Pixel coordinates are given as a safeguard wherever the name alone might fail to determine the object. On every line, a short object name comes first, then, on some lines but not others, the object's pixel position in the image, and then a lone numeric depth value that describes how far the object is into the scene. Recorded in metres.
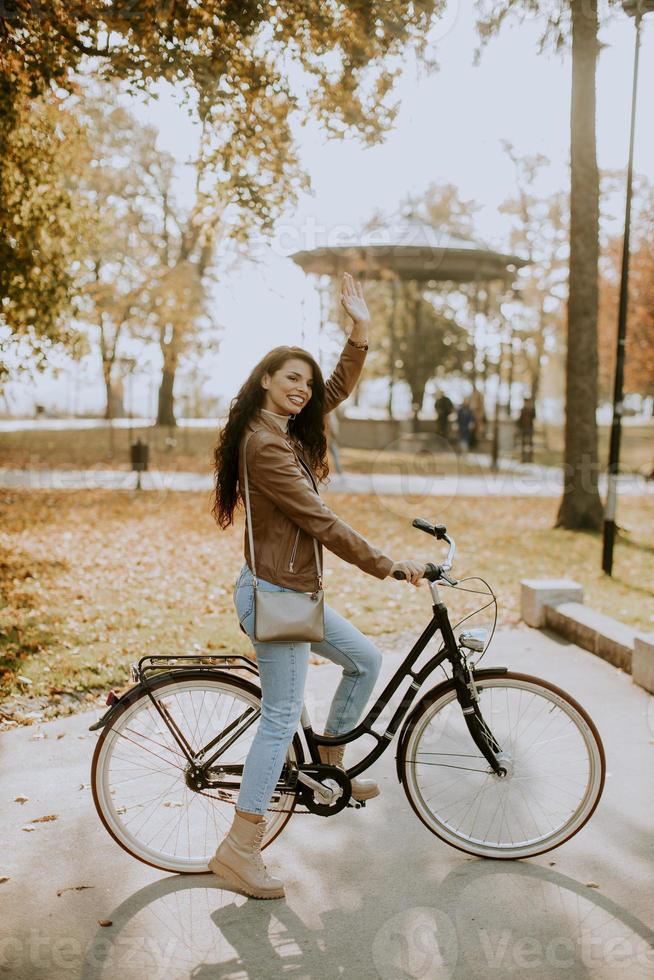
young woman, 3.09
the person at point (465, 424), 27.47
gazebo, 24.84
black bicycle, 3.33
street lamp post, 9.72
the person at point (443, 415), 27.69
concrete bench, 5.72
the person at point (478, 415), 28.05
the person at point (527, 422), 25.92
